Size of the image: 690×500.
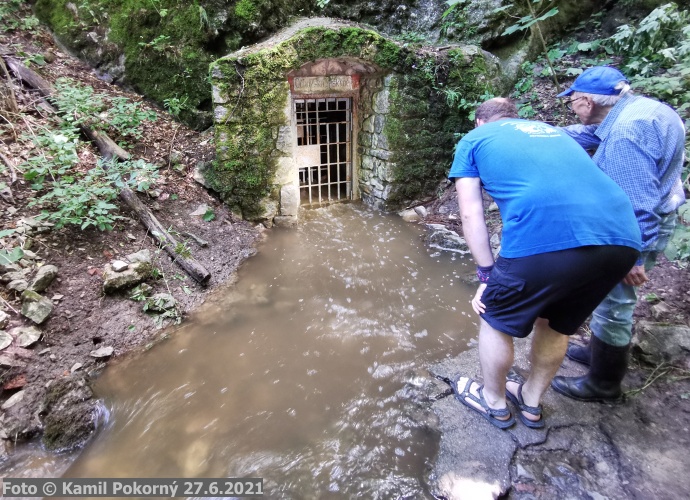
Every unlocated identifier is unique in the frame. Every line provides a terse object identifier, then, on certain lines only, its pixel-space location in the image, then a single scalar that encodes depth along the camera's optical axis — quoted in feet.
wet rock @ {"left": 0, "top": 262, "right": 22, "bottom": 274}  9.30
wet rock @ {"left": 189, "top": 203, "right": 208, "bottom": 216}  14.41
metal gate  17.47
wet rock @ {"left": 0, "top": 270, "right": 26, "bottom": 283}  9.17
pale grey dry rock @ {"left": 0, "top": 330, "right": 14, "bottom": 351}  8.12
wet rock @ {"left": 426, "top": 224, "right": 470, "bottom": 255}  14.15
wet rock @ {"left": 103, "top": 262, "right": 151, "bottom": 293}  10.22
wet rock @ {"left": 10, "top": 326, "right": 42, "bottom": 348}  8.41
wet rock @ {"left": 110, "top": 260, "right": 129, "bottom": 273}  10.66
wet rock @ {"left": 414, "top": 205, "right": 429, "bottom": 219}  17.11
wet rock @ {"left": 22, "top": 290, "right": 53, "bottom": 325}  8.82
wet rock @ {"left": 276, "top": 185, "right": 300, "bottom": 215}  16.17
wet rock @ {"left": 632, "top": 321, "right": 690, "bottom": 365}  7.75
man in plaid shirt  5.86
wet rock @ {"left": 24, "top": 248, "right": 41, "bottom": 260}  9.90
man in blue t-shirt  5.07
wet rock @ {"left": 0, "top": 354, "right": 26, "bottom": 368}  7.84
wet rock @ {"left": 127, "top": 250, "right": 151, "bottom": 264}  11.28
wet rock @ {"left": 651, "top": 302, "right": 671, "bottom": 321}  8.92
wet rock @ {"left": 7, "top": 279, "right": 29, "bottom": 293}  9.08
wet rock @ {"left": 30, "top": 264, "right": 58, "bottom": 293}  9.41
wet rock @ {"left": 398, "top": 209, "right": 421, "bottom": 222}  16.94
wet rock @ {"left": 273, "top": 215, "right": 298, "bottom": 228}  16.28
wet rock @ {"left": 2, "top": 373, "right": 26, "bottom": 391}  7.72
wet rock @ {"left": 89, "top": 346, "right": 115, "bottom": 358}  8.94
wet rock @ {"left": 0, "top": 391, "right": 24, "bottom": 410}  7.43
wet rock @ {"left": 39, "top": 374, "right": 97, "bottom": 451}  6.98
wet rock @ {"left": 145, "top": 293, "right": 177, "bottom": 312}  10.38
